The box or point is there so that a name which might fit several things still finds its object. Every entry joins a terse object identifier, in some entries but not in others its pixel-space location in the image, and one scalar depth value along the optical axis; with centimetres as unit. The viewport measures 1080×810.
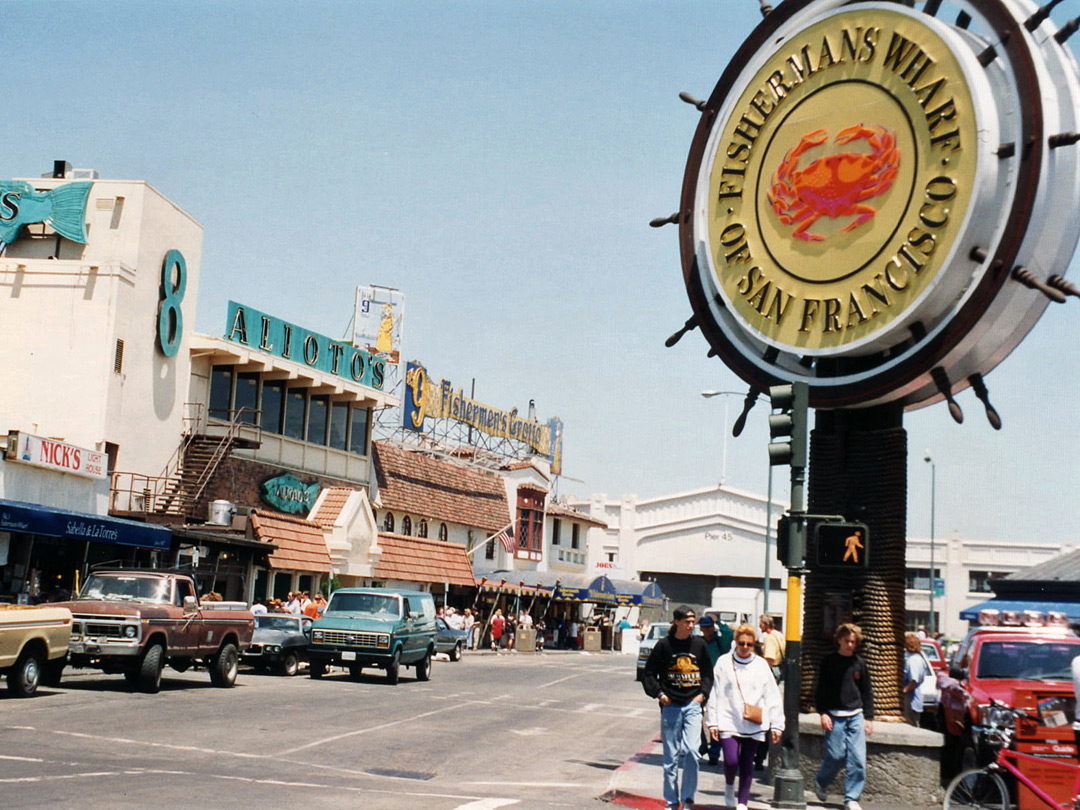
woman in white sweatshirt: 1145
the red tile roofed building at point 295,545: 3756
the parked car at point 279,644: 2770
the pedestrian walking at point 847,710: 1194
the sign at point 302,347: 3994
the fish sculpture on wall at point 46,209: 3503
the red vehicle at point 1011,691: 1185
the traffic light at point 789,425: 1241
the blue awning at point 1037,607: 3227
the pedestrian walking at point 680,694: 1155
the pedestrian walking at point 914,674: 1712
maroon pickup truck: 1994
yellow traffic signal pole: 1191
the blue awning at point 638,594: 6050
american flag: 5934
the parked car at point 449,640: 4088
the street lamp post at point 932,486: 6634
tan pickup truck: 1786
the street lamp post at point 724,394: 3766
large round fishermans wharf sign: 1198
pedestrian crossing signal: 1220
